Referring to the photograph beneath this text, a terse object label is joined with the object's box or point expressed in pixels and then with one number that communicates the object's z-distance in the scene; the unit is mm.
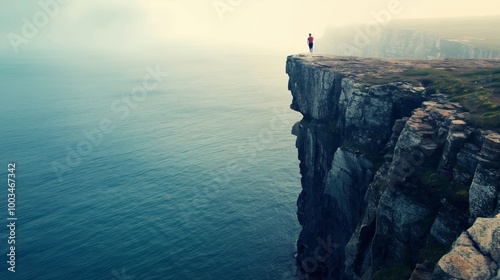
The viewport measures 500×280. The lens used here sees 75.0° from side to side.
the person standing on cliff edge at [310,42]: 58900
